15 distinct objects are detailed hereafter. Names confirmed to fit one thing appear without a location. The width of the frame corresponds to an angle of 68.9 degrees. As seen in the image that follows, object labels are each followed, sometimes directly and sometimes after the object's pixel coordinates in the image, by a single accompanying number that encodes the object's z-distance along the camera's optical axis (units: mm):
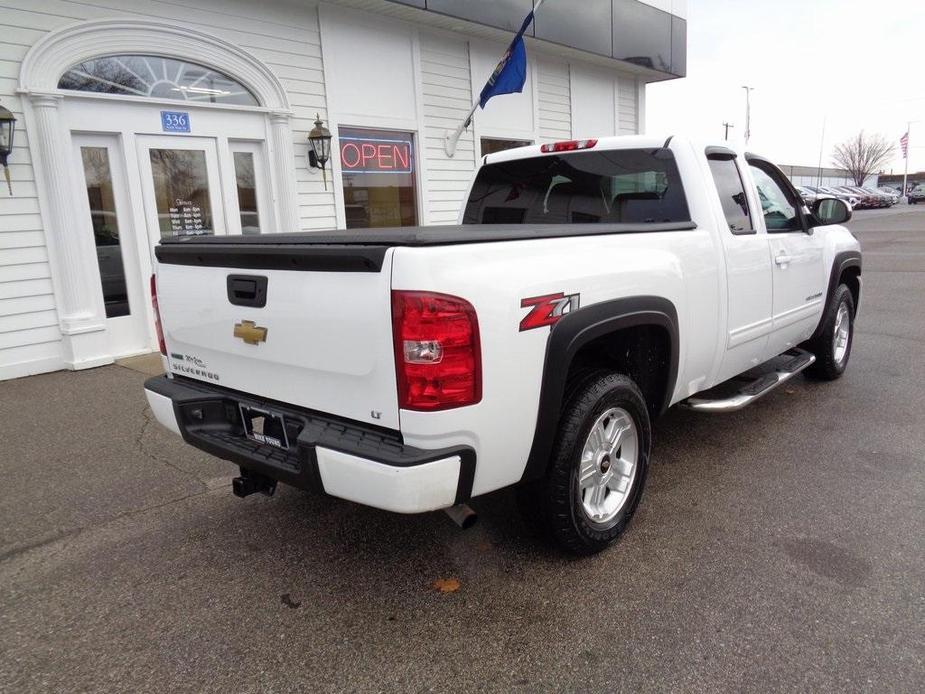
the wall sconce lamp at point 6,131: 6035
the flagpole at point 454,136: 9539
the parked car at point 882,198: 47094
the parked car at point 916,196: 56500
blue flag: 8953
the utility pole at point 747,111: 49219
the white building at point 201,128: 6535
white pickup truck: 2277
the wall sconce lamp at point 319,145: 8250
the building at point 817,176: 54550
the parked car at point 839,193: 37094
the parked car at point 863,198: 45388
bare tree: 80062
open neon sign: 9078
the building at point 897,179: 81400
